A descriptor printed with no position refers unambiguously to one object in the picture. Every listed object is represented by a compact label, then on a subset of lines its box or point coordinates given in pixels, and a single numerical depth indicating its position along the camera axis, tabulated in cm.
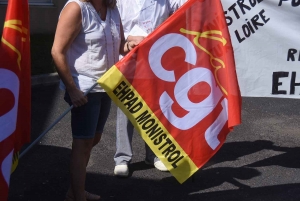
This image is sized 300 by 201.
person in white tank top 339
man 428
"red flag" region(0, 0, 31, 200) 289
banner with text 402
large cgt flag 359
